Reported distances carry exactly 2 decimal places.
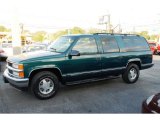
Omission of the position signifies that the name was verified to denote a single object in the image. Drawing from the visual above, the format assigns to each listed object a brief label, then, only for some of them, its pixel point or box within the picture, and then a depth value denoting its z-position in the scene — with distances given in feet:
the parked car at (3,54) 40.39
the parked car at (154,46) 68.03
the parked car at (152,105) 9.14
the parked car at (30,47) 43.38
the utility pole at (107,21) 141.59
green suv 15.87
